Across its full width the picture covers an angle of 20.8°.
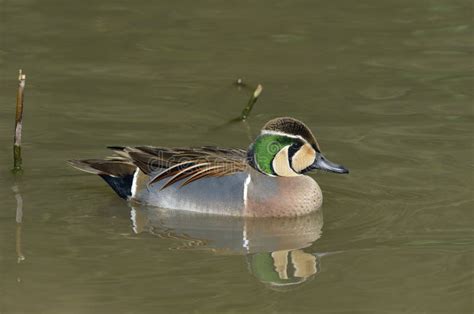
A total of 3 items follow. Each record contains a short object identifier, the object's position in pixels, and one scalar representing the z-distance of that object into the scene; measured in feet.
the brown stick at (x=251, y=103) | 40.68
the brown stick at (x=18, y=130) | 34.96
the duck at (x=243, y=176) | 33.88
